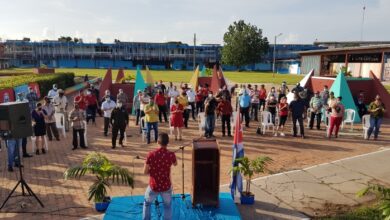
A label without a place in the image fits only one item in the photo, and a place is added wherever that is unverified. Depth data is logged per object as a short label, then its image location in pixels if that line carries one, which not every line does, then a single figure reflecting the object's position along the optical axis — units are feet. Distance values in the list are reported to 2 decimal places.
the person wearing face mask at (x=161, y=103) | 45.14
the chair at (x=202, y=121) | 40.73
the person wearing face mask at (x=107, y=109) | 40.70
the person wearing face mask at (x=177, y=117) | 38.17
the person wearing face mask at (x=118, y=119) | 34.71
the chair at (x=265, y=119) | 42.24
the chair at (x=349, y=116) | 46.39
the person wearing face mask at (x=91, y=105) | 45.55
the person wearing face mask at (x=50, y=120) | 35.12
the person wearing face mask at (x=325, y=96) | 48.21
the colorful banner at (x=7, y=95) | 52.50
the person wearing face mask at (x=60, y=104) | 41.98
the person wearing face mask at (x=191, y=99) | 50.55
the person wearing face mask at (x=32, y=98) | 44.60
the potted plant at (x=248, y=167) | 21.18
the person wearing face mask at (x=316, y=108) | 44.16
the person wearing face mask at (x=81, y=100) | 42.49
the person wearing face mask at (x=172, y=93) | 52.47
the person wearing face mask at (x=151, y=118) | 35.78
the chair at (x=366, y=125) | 40.85
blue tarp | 19.60
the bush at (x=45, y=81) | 66.19
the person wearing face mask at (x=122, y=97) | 46.09
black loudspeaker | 21.80
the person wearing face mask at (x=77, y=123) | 34.09
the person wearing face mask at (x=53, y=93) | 46.28
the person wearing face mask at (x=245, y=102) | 43.75
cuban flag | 21.88
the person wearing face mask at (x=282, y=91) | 50.87
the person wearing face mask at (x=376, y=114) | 38.27
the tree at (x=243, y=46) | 245.45
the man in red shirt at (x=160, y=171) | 16.75
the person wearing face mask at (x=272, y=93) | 44.55
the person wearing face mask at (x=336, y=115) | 39.51
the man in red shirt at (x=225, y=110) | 39.91
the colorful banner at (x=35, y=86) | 65.83
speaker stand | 21.30
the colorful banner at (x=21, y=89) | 57.67
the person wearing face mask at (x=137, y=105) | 45.44
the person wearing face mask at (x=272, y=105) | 43.16
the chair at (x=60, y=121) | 39.59
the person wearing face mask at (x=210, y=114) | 38.06
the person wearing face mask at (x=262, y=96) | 53.11
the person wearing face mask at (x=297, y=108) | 39.37
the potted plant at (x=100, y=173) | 19.84
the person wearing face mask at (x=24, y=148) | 31.37
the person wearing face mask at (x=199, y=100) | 52.37
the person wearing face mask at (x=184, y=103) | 41.82
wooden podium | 20.25
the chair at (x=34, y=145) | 33.32
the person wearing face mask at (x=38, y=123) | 31.79
